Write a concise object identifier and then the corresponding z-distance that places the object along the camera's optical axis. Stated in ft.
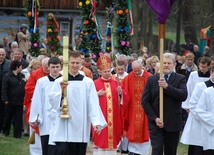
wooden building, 129.70
